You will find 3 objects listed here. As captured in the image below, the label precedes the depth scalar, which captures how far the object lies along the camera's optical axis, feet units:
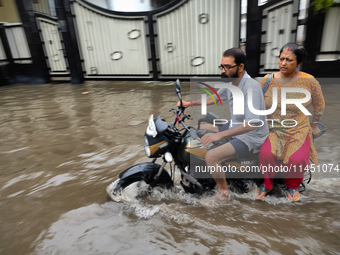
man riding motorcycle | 6.61
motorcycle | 6.86
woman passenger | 7.07
